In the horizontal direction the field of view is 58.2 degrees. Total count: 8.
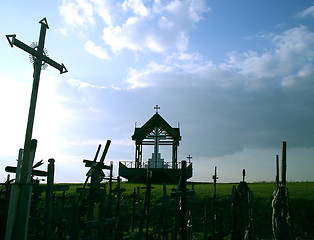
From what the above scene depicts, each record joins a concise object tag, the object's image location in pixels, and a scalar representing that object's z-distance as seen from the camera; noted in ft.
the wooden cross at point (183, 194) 28.14
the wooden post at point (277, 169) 45.57
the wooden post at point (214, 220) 51.08
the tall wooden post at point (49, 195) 26.99
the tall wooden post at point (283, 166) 35.53
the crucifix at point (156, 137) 107.55
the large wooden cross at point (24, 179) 22.36
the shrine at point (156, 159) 101.86
